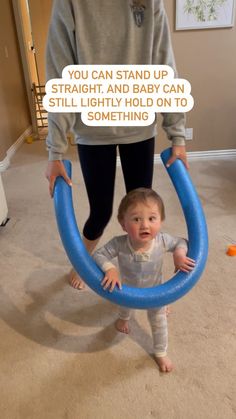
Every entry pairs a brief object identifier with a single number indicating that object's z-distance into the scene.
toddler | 0.98
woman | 0.99
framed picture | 2.47
